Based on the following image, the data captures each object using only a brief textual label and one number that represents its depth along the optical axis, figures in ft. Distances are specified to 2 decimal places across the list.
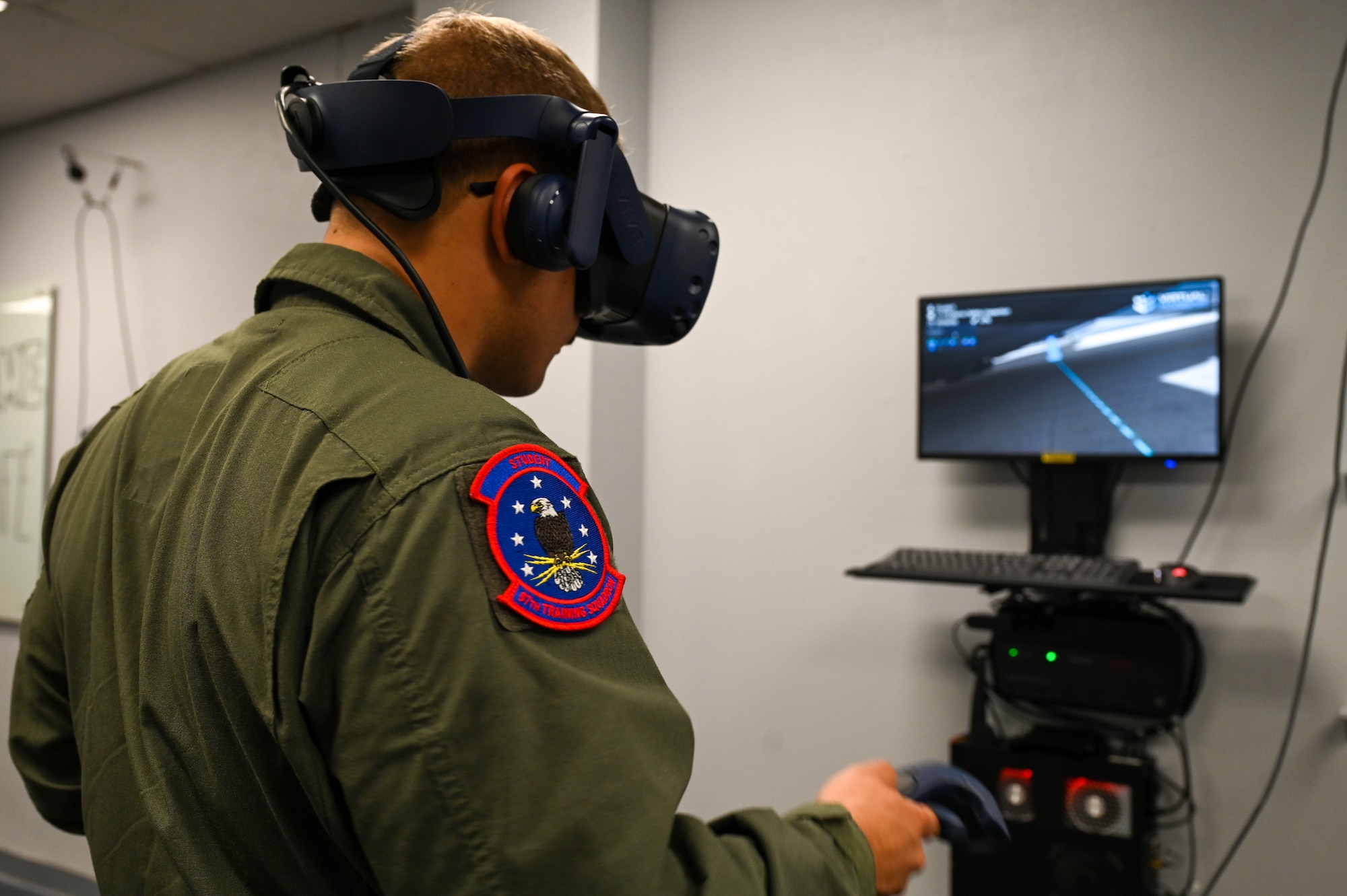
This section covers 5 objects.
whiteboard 11.23
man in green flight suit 1.64
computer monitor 5.72
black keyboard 5.35
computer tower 5.48
